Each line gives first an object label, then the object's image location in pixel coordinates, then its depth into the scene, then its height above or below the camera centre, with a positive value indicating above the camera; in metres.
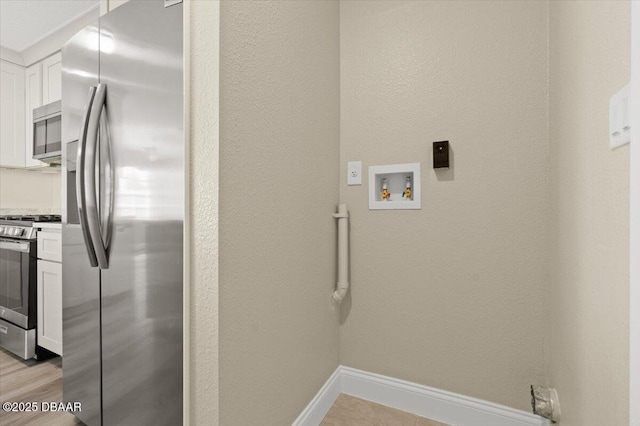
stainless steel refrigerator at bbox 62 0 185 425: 1.02 -0.01
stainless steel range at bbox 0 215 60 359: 2.13 -0.54
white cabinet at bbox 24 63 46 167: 2.79 +1.06
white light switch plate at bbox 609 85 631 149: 0.59 +0.19
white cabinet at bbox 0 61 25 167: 2.83 +0.93
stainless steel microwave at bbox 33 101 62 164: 2.39 +0.66
